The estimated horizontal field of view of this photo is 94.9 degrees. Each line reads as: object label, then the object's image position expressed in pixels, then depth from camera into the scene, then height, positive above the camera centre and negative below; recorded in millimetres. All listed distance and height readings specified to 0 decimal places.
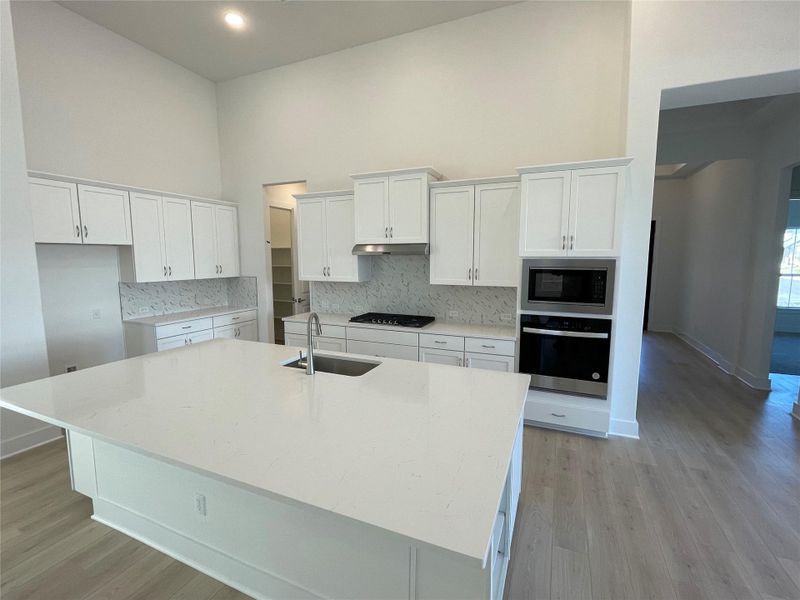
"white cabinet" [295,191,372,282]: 4082 +281
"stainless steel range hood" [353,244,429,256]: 3572 +152
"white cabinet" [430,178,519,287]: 3367 +293
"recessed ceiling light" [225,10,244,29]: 3599 +2436
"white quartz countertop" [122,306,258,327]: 3980 -610
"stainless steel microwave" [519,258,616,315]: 2910 -172
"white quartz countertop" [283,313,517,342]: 3369 -633
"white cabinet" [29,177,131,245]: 3137 +465
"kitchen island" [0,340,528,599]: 1063 -654
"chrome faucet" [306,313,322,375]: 2080 -512
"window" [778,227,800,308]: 4727 -116
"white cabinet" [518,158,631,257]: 2824 +440
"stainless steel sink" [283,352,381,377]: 2389 -667
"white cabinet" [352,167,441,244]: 3561 +580
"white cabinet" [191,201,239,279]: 4562 +309
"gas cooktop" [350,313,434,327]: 3770 -590
